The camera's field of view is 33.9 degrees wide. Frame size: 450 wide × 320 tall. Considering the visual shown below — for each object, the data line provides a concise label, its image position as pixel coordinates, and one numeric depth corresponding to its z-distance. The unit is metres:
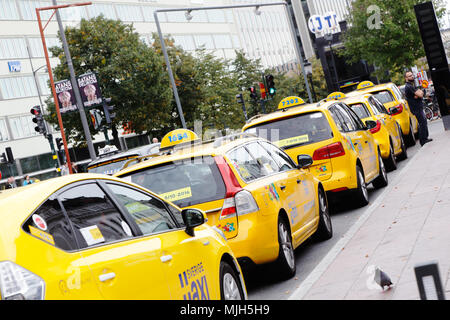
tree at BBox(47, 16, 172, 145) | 42.94
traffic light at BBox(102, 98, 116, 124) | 27.28
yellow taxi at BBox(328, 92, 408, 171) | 15.74
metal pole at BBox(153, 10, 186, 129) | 34.28
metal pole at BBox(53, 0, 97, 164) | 28.21
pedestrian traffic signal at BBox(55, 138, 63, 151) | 42.83
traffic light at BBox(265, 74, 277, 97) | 34.09
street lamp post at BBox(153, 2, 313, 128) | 25.12
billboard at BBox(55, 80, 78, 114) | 29.05
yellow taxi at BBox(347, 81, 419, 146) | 20.67
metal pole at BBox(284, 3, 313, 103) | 39.00
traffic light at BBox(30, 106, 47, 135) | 33.38
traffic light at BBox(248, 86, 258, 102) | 37.69
